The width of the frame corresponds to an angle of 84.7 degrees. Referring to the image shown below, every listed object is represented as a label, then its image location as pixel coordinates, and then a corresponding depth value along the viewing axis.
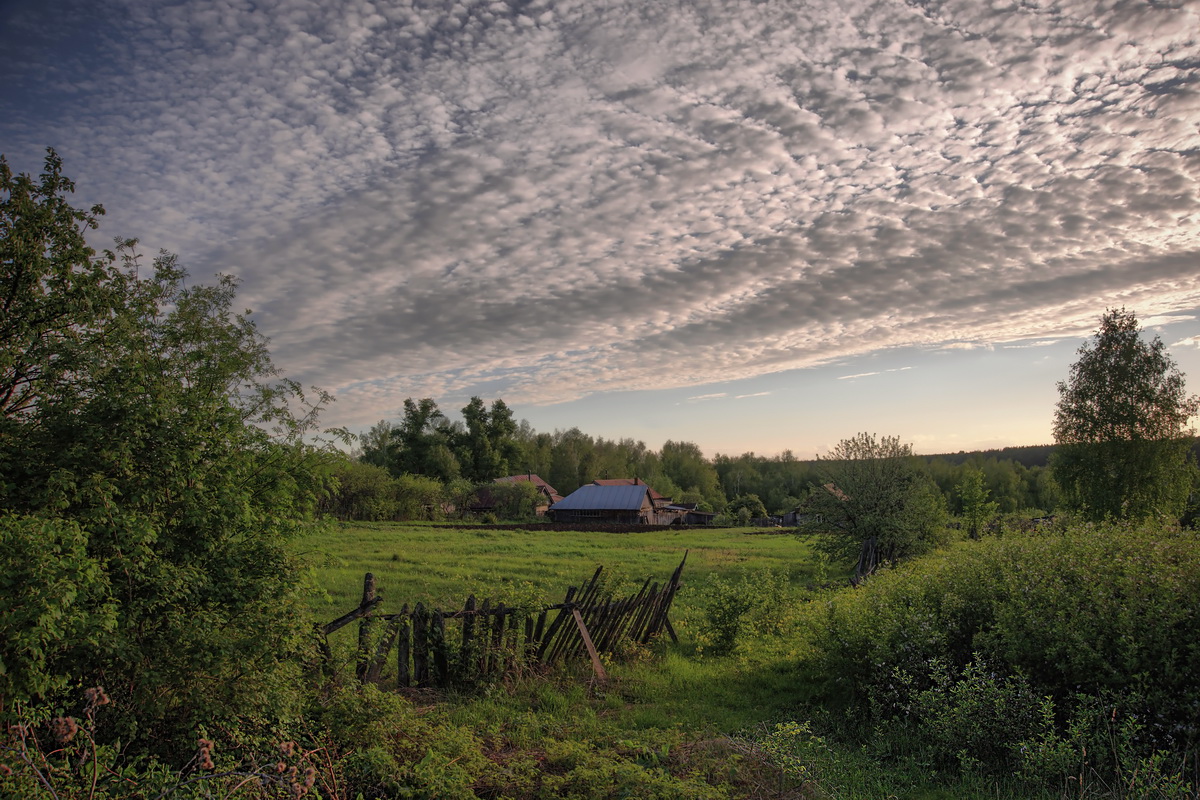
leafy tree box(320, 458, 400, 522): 48.49
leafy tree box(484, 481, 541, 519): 61.06
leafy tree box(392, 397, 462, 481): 70.38
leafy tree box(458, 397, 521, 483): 77.31
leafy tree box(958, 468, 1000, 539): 28.28
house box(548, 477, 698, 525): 61.75
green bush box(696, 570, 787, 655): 11.23
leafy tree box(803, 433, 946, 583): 18.88
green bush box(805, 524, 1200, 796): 5.96
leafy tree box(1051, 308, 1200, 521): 31.67
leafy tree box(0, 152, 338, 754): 4.52
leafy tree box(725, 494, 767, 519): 72.31
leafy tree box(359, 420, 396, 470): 74.00
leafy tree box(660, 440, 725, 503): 104.31
